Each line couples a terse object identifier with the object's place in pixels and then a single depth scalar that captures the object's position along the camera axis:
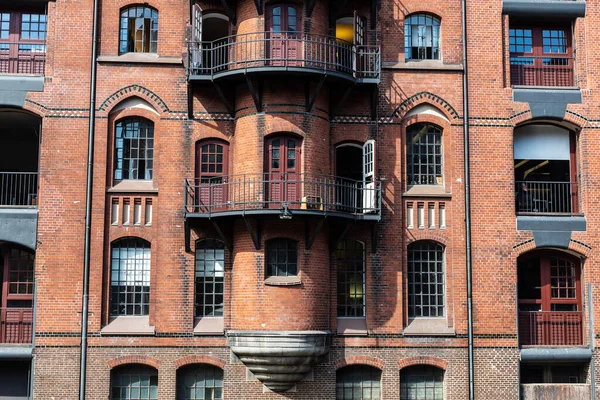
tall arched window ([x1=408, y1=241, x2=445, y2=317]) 22.23
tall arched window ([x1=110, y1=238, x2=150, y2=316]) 21.69
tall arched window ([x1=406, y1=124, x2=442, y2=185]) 22.75
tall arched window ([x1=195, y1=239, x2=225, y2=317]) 21.75
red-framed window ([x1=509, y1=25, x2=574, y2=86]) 23.66
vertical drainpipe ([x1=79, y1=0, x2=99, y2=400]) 20.91
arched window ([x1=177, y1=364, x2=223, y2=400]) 21.30
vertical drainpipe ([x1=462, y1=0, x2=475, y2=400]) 21.72
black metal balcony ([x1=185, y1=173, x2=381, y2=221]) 20.50
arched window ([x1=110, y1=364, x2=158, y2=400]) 21.20
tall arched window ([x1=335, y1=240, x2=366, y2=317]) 22.08
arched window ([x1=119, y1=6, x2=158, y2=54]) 22.53
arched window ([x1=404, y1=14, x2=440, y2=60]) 23.11
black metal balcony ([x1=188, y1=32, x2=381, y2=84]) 20.70
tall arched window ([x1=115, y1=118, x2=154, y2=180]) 22.17
